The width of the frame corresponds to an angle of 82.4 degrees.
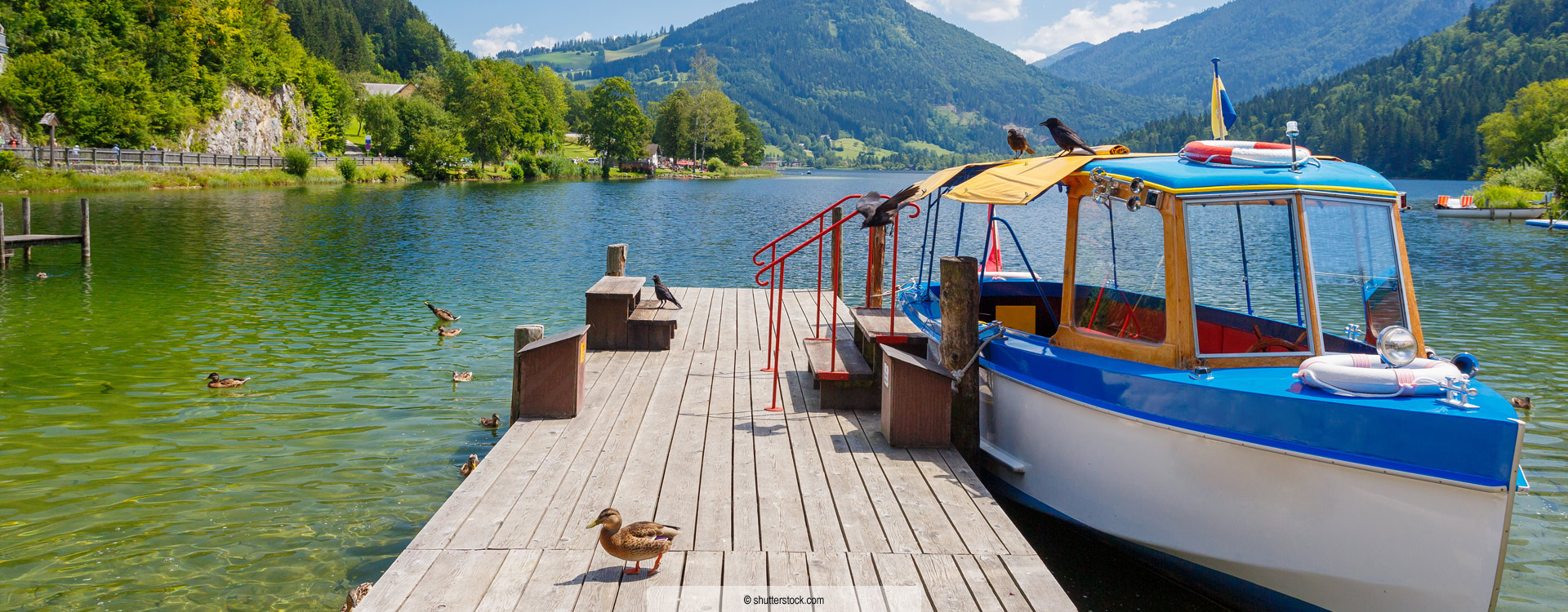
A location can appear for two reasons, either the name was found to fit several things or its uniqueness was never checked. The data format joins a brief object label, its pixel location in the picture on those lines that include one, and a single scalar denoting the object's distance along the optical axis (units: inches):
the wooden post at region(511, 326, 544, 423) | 301.7
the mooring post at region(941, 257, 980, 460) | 287.1
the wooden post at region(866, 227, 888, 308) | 434.0
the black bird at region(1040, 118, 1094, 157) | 294.4
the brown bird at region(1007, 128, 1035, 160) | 329.7
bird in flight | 325.7
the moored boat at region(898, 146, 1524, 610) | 182.1
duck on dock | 175.2
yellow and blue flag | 286.4
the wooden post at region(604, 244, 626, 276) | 503.5
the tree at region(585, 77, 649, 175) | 3998.5
